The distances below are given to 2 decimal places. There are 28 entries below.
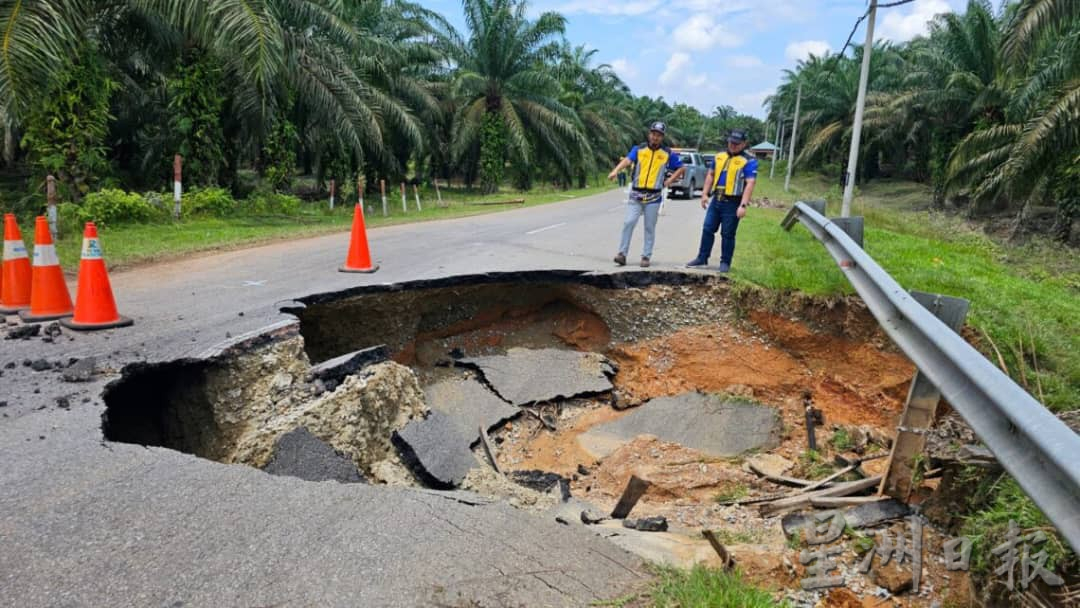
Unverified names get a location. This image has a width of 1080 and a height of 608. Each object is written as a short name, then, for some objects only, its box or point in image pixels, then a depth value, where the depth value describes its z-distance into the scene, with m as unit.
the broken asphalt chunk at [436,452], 4.36
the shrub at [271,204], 14.09
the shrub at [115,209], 10.60
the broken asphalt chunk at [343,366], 4.84
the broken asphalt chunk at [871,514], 3.34
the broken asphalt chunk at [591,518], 3.78
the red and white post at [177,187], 12.13
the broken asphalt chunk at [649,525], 3.68
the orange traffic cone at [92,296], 5.01
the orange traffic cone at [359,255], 7.60
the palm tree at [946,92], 22.52
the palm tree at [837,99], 36.56
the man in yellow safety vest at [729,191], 7.18
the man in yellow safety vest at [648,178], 7.68
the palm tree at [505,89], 23.72
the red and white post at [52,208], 8.74
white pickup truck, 23.11
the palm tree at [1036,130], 9.73
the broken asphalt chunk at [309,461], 3.91
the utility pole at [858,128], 11.74
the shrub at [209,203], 12.57
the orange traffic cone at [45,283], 5.14
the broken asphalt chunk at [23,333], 4.73
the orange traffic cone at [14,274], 5.43
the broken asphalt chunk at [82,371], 4.04
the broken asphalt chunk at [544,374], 7.11
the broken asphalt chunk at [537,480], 4.90
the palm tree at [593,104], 35.91
